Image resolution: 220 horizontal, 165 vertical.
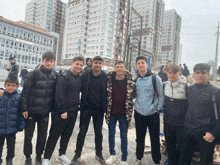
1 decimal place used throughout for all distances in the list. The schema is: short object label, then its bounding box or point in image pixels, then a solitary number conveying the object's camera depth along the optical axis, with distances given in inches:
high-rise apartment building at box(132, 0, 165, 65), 3348.9
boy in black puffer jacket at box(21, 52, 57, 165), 110.0
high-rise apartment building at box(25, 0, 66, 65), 3481.8
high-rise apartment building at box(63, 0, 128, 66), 2444.6
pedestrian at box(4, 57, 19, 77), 285.2
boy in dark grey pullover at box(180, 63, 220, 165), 86.4
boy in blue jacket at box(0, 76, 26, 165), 105.3
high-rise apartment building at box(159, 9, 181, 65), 4343.0
